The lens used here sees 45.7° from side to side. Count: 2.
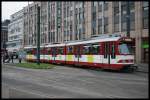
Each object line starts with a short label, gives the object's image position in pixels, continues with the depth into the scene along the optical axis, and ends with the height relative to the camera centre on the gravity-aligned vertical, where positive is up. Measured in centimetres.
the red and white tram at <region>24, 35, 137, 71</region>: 1466 -14
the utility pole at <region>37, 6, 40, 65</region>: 1944 -11
